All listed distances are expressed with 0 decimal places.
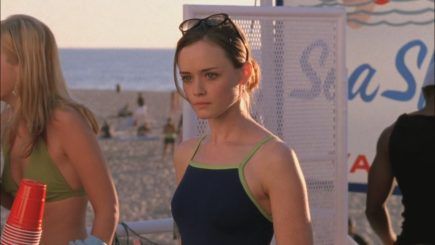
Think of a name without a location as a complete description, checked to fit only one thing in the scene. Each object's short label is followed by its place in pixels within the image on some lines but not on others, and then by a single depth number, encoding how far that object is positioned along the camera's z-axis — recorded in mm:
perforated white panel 6183
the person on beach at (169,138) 32657
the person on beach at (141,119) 40620
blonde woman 4389
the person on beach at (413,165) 5402
